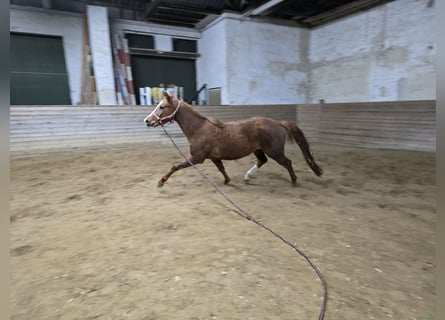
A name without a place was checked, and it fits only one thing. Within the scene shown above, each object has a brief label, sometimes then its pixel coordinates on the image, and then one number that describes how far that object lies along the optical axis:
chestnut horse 3.79
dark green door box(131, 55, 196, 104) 11.09
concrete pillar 9.37
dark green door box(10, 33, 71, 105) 9.20
